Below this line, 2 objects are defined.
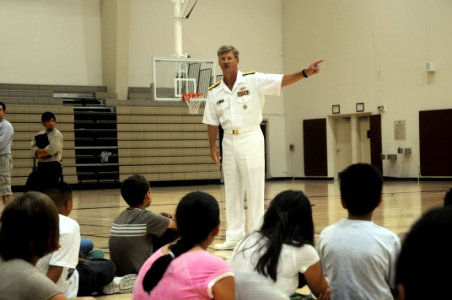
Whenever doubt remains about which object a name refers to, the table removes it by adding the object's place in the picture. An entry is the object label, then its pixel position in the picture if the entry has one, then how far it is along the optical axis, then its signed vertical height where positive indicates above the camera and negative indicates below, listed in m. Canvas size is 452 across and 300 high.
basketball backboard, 15.80 +1.69
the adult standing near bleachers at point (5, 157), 8.66 -0.16
